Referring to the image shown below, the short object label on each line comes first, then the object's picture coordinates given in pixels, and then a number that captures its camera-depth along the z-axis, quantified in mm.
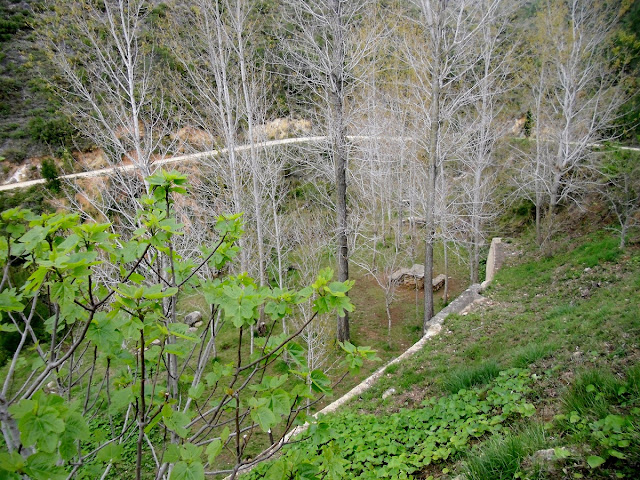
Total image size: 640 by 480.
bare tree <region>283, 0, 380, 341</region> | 7793
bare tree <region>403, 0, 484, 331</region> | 8039
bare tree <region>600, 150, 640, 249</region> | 9016
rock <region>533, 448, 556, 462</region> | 2355
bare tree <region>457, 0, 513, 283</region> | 10411
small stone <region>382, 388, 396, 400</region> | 5823
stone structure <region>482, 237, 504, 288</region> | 12541
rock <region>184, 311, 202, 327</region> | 12734
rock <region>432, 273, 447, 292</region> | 13961
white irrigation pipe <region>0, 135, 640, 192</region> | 9707
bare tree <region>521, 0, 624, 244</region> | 10969
